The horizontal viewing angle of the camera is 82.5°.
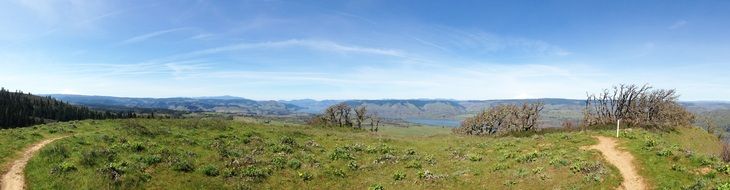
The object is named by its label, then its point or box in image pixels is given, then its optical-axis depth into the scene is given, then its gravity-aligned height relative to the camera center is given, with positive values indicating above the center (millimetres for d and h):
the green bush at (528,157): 30094 -3963
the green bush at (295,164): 29634 -4513
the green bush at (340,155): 33606 -4327
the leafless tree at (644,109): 70419 -705
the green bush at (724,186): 18980 -3716
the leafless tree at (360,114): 116156 -3364
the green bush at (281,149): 35094 -4031
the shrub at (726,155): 32069 -4003
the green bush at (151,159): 27103 -3884
